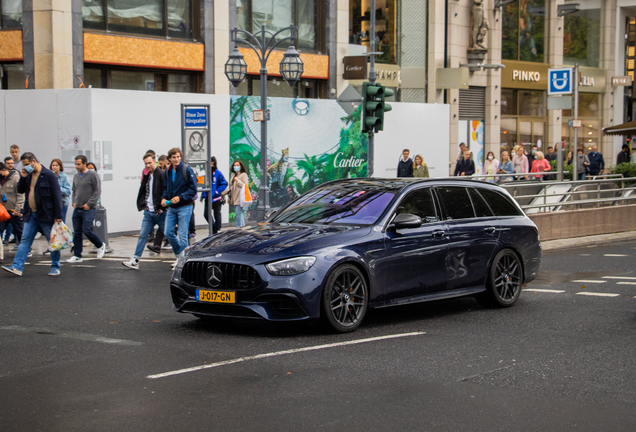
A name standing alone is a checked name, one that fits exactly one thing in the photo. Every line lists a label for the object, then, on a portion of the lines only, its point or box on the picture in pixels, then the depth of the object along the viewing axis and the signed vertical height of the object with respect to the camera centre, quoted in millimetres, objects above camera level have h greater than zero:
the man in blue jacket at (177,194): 13242 -546
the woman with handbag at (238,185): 18625 -557
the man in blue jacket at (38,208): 13000 -739
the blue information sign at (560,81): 20859 +1925
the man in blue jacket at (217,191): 18250 -667
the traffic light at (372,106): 18875 +1206
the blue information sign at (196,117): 15984 +800
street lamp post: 19453 +2132
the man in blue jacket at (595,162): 29625 -89
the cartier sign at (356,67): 29750 +3258
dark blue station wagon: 8008 -971
